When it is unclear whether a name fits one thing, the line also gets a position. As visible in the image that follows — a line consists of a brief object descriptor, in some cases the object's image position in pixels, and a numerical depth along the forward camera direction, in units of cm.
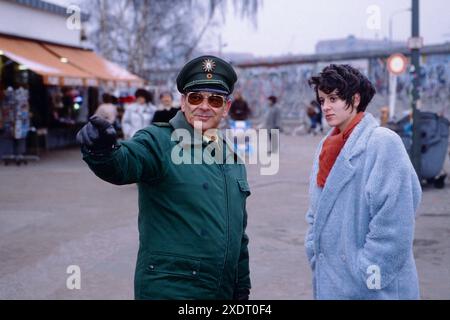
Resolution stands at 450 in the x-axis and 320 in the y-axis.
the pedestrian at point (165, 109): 952
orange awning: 1483
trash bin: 1071
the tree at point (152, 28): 3011
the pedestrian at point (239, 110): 1794
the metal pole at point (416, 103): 1058
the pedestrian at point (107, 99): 1120
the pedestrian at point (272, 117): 1770
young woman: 264
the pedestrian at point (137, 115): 1160
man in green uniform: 253
